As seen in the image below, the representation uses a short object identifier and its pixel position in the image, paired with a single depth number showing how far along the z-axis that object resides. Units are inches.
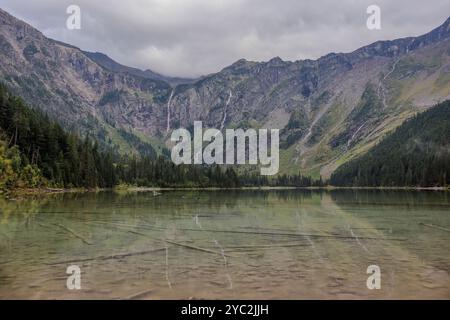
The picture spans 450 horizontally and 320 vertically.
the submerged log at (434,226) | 1685.5
